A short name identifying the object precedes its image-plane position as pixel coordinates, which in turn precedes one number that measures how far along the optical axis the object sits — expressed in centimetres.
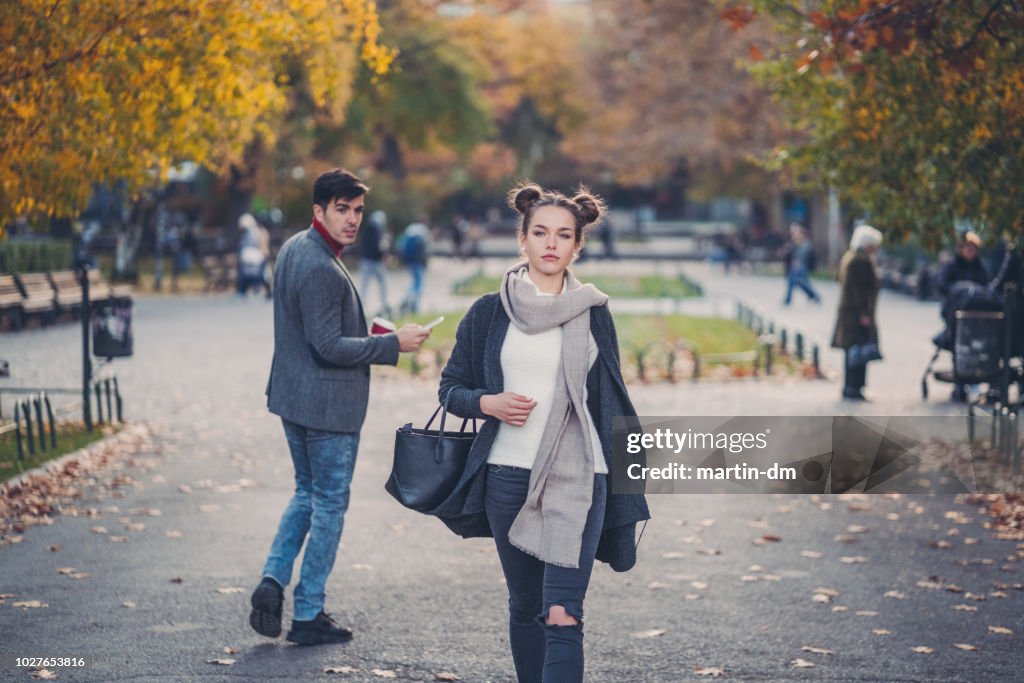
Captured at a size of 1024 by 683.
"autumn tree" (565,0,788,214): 4200
